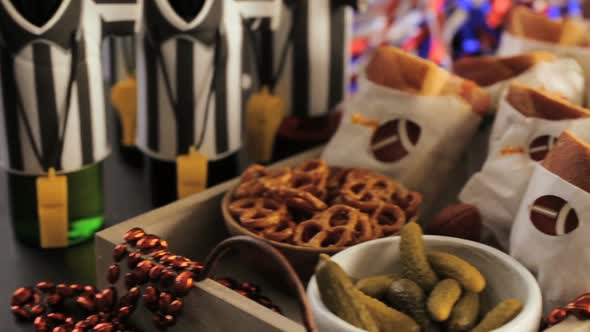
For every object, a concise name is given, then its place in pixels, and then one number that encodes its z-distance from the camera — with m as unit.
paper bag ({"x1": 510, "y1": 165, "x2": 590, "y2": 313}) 0.58
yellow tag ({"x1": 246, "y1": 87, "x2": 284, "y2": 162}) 0.90
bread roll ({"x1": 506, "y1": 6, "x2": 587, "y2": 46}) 0.87
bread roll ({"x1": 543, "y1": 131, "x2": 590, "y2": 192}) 0.58
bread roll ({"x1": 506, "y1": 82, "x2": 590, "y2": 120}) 0.68
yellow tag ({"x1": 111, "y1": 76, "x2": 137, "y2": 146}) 0.93
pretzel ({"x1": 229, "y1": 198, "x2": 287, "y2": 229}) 0.66
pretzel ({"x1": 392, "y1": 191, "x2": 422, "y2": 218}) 0.70
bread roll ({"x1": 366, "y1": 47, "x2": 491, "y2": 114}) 0.77
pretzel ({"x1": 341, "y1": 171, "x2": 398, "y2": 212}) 0.69
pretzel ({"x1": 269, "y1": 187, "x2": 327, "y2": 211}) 0.69
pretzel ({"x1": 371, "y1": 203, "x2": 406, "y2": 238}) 0.66
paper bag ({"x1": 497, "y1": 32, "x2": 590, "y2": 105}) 0.84
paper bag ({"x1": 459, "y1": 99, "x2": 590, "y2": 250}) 0.69
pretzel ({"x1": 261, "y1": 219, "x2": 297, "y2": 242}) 0.65
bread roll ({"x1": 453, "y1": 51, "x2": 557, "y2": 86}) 0.82
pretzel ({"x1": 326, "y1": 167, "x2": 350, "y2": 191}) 0.74
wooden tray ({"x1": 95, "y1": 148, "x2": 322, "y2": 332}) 0.55
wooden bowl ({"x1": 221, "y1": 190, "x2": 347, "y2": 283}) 0.64
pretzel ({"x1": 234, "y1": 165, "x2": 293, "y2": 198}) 0.71
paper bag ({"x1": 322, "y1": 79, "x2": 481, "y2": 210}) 0.77
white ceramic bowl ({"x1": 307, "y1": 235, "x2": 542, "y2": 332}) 0.55
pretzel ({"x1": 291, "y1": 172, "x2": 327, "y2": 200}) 0.72
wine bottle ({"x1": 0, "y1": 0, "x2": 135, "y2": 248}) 0.67
